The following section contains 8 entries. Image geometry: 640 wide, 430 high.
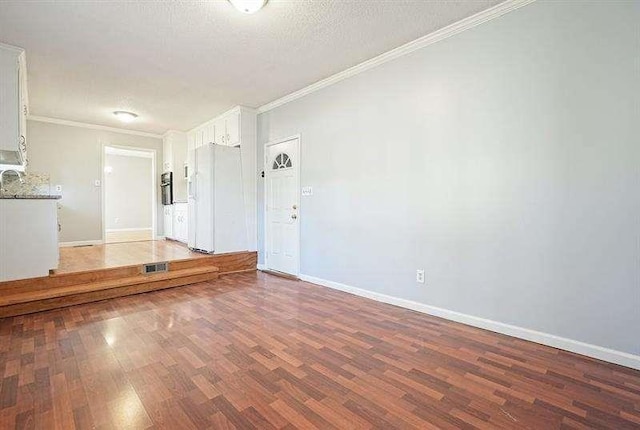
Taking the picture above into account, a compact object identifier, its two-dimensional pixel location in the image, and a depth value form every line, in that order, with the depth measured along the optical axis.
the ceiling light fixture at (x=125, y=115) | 5.44
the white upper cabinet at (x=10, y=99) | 3.23
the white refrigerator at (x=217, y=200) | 4.96
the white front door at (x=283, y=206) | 4.59
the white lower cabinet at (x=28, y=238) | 3.07
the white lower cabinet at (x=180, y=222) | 6.44
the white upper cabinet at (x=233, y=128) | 5.22
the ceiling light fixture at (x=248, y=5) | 2.43
